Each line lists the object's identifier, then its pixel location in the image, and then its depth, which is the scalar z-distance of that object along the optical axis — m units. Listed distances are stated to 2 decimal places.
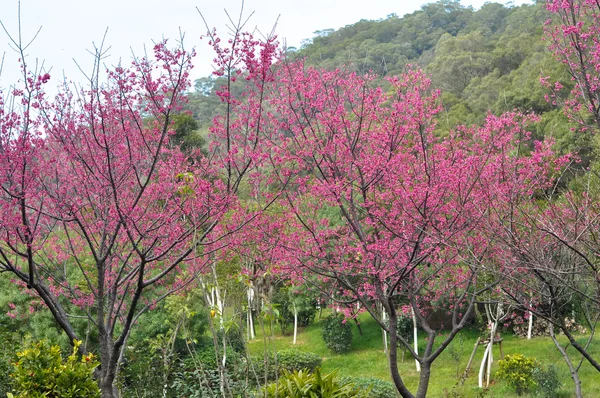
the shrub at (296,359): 14.26
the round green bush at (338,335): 17.42
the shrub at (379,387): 10.97
